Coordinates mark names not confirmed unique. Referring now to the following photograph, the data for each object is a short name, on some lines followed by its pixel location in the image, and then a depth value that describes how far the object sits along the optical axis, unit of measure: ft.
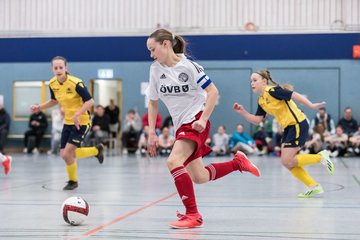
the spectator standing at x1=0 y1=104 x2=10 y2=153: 69.82
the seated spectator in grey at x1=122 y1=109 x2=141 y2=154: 71.56
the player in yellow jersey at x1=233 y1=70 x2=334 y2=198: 26.12
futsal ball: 17.40
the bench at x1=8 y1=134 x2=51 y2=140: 76.28
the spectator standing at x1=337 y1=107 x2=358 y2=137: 66.69
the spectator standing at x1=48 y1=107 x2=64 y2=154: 71.56
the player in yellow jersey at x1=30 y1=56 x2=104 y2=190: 28.25
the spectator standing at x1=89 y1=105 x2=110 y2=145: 69.21
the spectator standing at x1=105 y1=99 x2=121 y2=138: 74.02
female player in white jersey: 17.43
